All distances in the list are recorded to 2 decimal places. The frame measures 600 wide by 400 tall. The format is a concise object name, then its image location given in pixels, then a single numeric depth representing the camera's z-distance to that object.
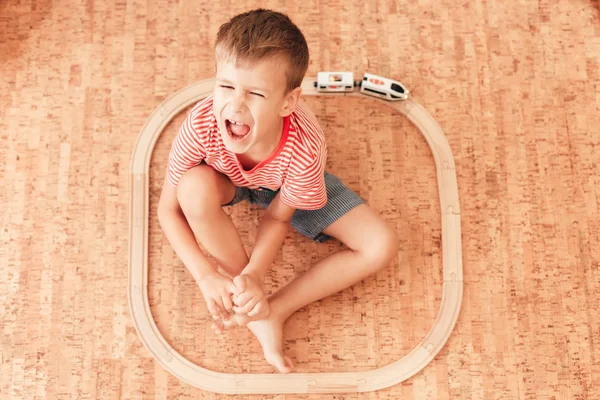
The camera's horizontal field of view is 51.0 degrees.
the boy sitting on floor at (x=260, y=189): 0.76
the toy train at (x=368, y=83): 1.18
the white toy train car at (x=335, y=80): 1.18
